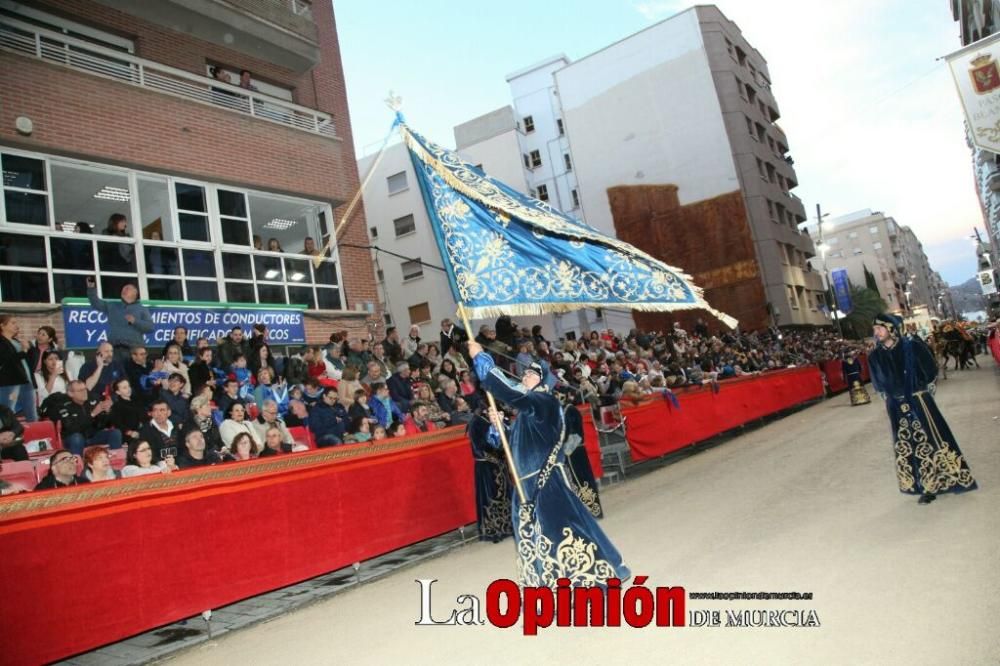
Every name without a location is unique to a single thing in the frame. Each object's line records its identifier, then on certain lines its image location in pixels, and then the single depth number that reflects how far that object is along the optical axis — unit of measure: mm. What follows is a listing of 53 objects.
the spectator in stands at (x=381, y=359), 11936
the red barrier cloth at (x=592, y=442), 11322
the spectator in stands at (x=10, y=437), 6980
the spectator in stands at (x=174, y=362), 9205
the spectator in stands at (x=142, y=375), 8531
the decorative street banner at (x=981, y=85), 12422
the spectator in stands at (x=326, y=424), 9148
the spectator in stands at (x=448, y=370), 12523
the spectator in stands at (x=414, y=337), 13769
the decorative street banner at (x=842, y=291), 53906
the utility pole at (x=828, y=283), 36406
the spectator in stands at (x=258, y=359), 10531
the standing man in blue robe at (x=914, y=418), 6574
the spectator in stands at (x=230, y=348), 10227
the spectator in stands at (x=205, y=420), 7785
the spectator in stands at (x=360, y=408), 9586
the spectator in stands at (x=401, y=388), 11033
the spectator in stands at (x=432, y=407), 10578
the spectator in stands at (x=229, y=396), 8864
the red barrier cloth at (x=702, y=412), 12602
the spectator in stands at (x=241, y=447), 7230
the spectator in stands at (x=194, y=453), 7223
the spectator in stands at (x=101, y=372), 8336
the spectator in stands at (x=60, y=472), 5816
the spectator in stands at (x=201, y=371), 9250
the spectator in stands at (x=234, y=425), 8133
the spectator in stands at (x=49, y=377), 8398
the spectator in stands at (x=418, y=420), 10203
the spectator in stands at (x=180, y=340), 9649
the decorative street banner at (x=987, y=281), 61438
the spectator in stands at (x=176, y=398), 8219
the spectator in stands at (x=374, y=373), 11211
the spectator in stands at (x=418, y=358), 12688
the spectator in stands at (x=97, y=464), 6155
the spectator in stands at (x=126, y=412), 7797
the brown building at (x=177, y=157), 10586
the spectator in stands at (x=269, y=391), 9812
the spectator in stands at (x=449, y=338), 13888
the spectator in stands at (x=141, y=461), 6595
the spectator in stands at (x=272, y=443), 7590
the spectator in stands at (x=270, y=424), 8555
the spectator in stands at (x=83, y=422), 7523
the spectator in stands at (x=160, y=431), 7301
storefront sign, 10008
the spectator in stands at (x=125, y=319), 9820
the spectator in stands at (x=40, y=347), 8445
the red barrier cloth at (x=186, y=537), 4785
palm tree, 52750
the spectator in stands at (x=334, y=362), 11655
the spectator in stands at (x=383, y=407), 10148
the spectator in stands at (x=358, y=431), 8844
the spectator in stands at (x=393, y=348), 12719
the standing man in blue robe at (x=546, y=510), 4965
